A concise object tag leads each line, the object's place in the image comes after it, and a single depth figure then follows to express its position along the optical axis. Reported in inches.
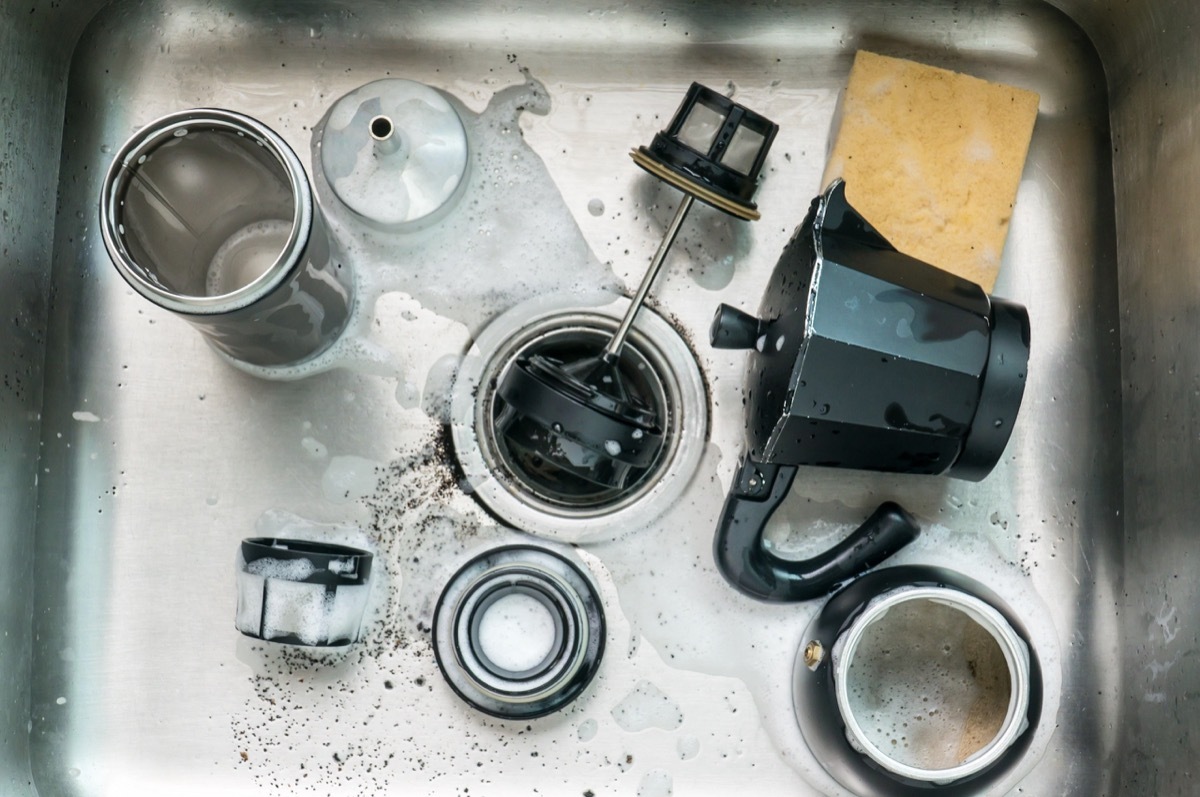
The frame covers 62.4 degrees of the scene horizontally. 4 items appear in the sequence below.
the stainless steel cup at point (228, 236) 20.1
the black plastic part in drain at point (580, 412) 21.3
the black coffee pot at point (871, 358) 19.6
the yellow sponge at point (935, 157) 24.6
